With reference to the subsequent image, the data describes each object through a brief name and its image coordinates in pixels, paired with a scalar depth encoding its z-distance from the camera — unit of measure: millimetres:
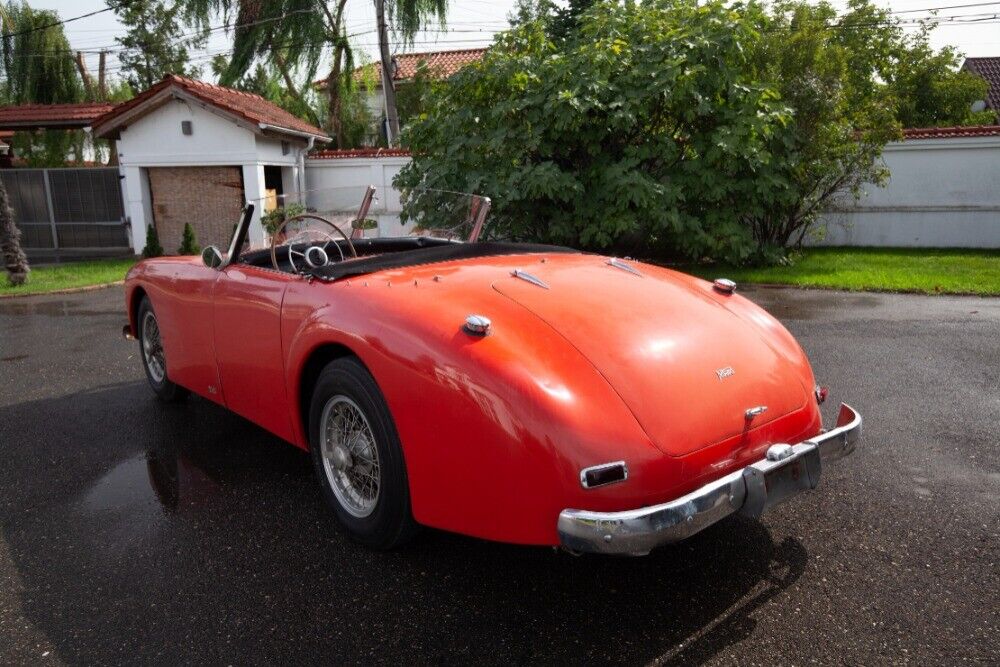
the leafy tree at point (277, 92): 26406
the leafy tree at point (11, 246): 11938
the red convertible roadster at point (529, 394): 2287
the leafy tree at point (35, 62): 31000
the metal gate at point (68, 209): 17984
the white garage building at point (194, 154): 16109
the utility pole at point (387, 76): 24266
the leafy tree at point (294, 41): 26203
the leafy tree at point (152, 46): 35219
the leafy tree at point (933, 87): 24453
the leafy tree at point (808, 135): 11250
